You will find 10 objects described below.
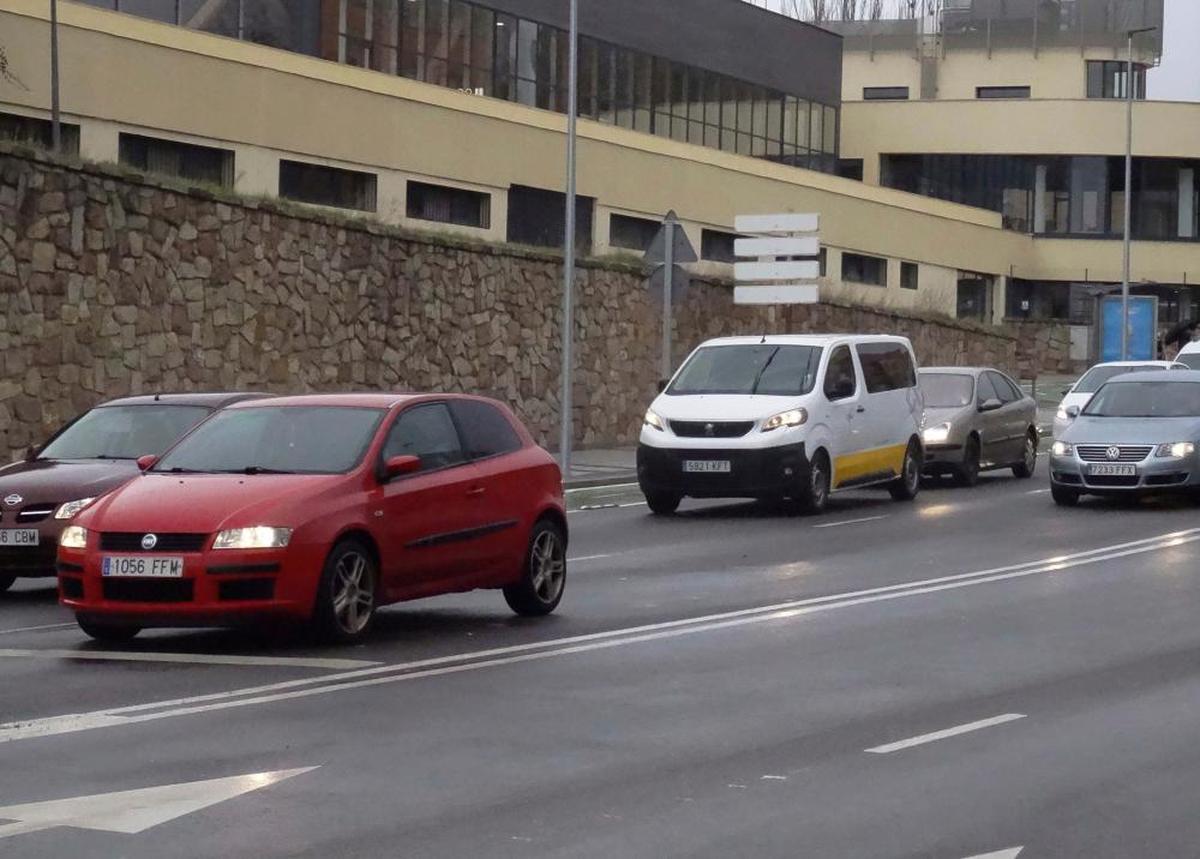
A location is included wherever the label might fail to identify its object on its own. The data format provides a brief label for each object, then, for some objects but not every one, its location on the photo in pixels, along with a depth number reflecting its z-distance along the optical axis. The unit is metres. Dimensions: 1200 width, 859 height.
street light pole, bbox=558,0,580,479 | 29.52
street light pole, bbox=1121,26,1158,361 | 57.91
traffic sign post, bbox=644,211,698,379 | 30.55
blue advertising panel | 58.97
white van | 22.70
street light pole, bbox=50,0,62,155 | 30.52
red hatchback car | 11.80
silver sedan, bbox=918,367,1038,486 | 28.08
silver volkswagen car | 23.42
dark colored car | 14.99
